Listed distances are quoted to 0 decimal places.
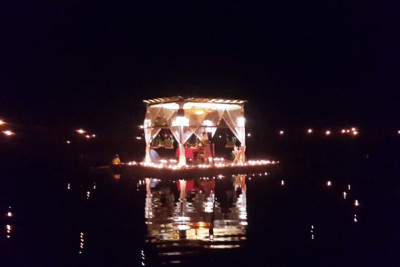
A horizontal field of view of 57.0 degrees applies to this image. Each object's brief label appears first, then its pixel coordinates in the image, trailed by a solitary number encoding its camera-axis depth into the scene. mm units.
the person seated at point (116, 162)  13461
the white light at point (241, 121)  13789
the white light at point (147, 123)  13703
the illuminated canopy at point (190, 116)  12523
